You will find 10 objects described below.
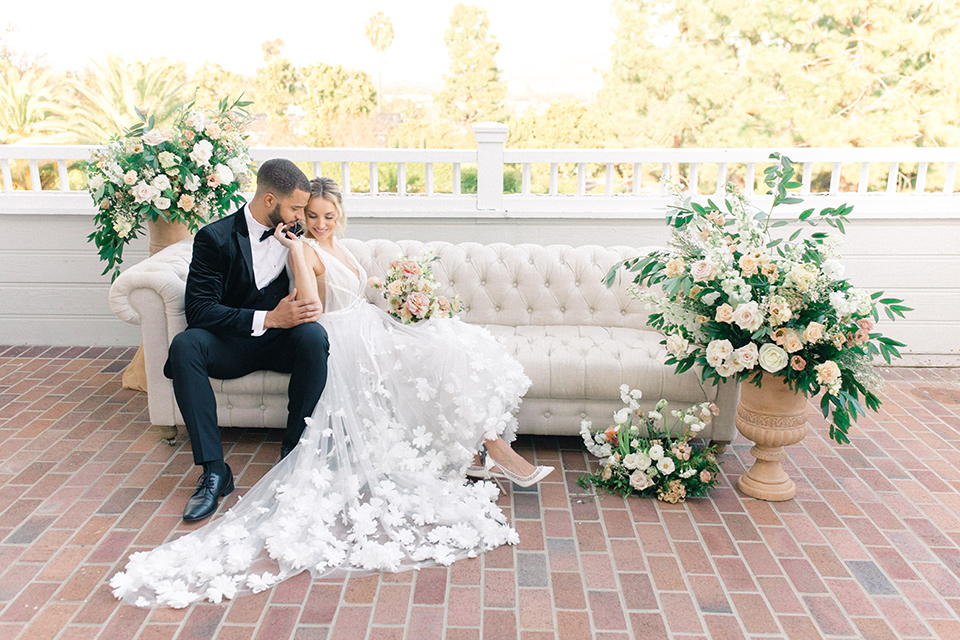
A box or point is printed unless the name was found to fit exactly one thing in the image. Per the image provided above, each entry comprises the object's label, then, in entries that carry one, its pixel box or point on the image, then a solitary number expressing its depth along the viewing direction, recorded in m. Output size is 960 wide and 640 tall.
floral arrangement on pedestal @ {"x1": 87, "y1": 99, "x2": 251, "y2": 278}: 3.79
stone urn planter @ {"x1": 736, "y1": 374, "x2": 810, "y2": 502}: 3.03
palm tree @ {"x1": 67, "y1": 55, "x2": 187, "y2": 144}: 15.12
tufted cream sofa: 3.33
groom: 3.05
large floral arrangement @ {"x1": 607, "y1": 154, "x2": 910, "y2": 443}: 2.78
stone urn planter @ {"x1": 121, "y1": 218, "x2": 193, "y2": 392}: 4.07
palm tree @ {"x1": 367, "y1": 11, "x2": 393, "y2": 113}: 21.05
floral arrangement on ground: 3.08
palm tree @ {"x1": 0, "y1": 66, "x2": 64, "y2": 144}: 14.77
